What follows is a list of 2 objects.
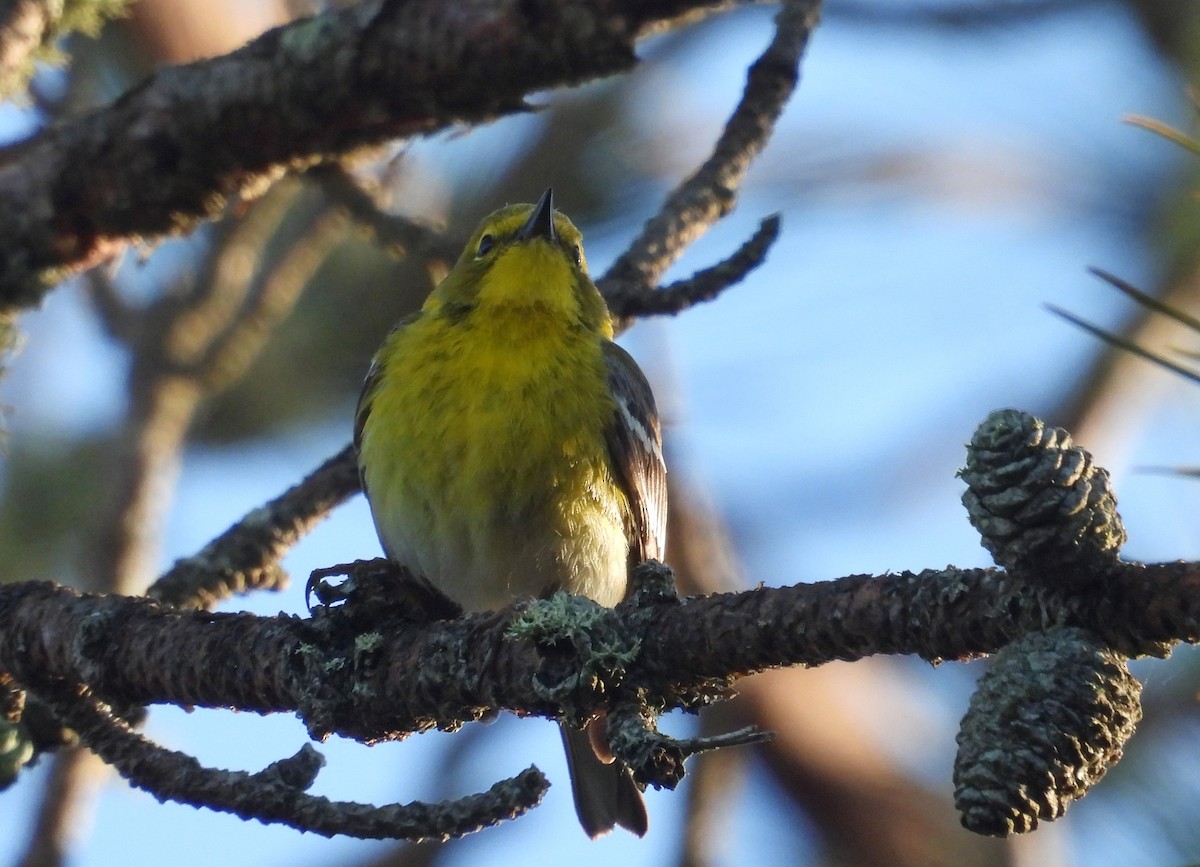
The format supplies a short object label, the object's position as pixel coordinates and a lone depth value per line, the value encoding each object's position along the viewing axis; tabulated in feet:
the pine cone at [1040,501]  11.43
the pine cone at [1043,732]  11.43
